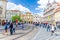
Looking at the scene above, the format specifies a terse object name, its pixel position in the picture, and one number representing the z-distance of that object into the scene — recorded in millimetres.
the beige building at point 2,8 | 10519
